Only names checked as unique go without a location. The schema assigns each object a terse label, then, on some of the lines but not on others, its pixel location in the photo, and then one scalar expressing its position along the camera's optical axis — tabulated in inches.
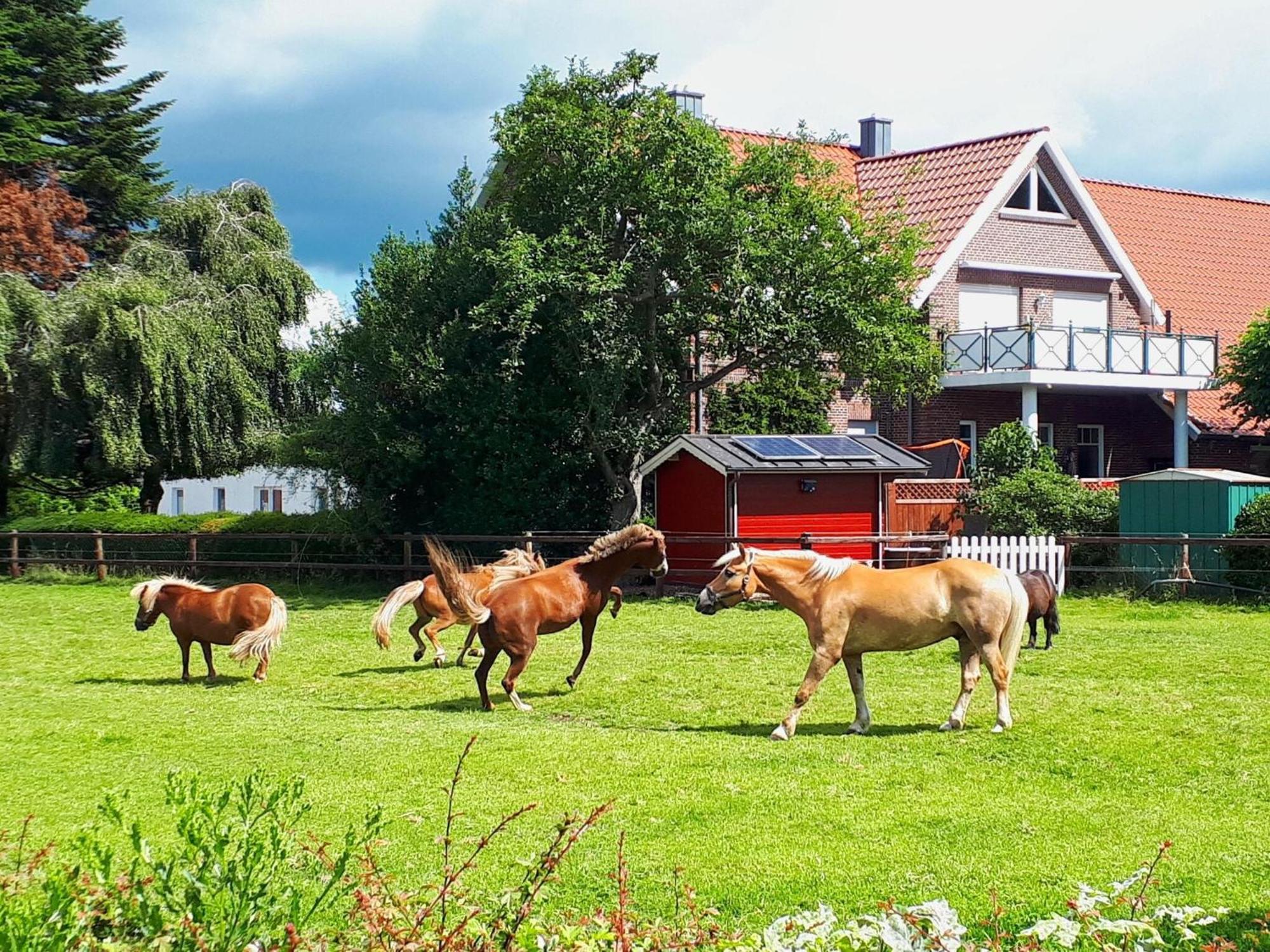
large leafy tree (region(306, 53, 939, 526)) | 900.6
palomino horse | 384.5
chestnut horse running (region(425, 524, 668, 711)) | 445.1
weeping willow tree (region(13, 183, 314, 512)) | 1111.6
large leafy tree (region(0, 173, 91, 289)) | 1247.5
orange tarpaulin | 1139.3
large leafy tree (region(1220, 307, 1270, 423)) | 1085.8
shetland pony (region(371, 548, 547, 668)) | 522.3
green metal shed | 816.3
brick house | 1189.1
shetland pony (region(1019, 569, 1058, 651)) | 572.4
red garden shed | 892.0
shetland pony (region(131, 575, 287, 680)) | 510.6
